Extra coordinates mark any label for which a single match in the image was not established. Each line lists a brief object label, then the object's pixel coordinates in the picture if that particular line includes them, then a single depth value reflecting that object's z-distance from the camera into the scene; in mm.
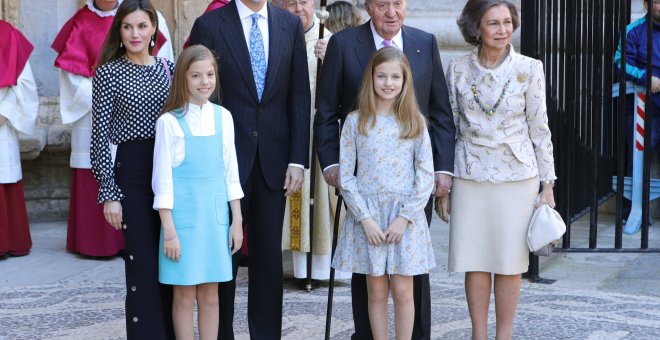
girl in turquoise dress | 9328
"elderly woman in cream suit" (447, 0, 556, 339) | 10102
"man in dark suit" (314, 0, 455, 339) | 10133
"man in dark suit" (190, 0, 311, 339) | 10070
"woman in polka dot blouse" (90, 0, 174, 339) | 9469
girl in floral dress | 9727
